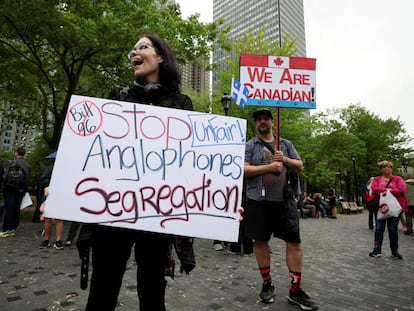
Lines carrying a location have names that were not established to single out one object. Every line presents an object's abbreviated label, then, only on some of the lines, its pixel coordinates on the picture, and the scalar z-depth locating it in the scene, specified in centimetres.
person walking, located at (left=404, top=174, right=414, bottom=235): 864
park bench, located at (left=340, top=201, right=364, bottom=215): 2189
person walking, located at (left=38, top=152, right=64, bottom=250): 546
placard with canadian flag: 347
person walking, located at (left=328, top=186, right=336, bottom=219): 1688
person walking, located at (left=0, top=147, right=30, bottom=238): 660
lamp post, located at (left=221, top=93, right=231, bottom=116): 812
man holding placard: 291
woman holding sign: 152
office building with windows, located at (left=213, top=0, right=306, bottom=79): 8150
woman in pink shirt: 554
